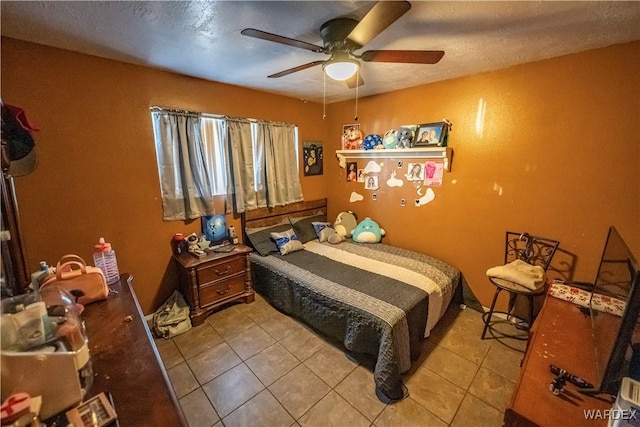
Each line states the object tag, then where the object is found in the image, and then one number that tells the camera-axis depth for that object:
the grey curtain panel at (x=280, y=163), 3.13
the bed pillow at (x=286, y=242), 2.99
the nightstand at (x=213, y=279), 2.44
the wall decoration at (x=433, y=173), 2.79
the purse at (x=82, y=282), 1.42
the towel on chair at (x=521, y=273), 2.04
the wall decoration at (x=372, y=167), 3.32
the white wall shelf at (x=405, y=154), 2.68
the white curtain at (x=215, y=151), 2.75
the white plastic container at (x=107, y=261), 1.75
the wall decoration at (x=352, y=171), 3.56
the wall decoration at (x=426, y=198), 2.89
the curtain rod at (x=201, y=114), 2.34
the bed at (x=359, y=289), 1.85
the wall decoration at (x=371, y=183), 3.38
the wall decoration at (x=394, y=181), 3.13
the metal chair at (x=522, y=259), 2.10
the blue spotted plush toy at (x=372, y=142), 3.21
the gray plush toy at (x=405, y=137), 2.88
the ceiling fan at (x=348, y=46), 1.29
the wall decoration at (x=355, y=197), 3.57
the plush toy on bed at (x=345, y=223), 3.51
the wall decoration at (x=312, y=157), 3.61
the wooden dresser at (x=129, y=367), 0.83
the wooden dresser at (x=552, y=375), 0.99
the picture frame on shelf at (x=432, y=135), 2.66
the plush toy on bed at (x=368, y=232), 3.30
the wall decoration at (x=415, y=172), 2.94
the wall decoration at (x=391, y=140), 2.99
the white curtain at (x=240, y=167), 2.85
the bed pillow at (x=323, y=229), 3.38
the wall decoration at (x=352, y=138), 3.42
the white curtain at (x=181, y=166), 2.41
